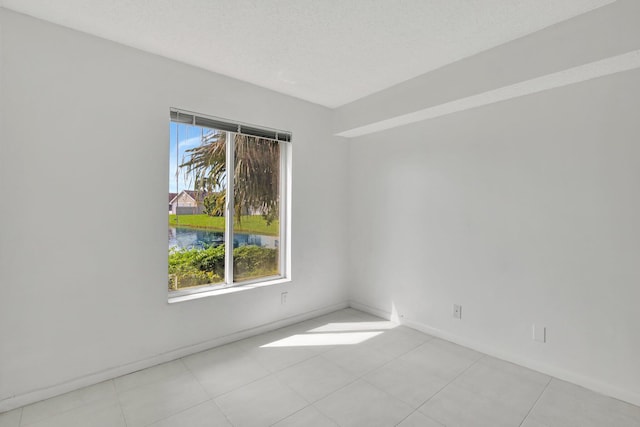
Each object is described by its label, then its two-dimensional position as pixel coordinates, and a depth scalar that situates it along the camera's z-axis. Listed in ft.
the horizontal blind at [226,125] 8.52
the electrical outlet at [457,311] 9.33
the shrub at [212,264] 8.87
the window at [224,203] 8.84
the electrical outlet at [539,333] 7.71
